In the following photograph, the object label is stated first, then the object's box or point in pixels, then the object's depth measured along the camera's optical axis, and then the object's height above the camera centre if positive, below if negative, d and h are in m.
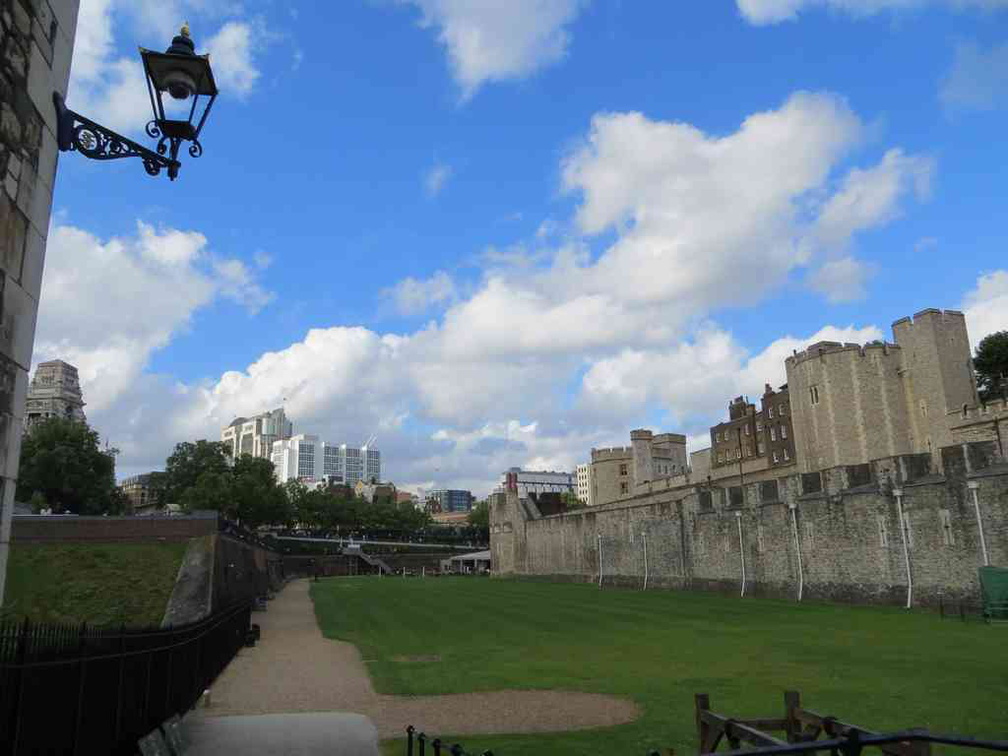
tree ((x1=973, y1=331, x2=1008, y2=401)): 65.81 +14.71
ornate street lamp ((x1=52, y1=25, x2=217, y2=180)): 6.01 +3.56
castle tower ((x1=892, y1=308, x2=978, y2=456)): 54.78 +11.86
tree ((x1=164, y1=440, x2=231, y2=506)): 95.25 +12.10
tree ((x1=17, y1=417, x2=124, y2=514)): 68.25 +8.69
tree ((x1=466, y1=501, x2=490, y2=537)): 146.79 +7.19
